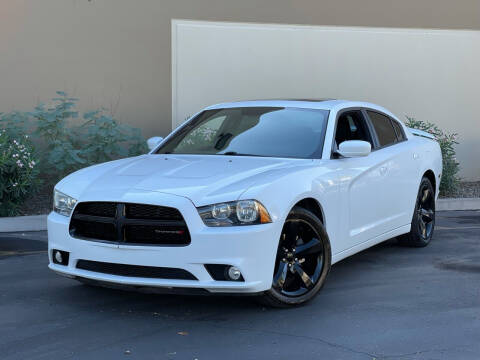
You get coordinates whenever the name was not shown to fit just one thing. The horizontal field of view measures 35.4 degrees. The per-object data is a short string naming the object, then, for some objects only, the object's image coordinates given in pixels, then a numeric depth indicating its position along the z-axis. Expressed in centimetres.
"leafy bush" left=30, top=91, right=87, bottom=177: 963
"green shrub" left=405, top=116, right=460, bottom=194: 1192
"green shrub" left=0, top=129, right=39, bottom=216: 909
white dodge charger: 504
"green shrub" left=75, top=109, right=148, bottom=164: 1002
